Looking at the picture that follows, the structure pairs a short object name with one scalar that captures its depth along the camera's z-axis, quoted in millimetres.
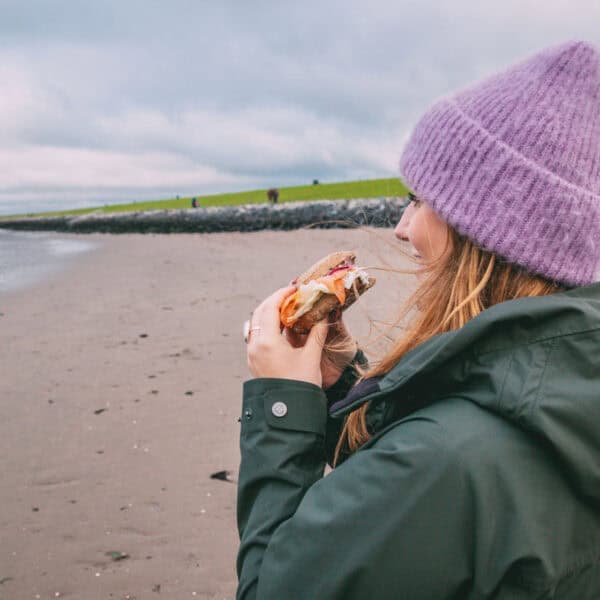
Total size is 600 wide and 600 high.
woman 1058
